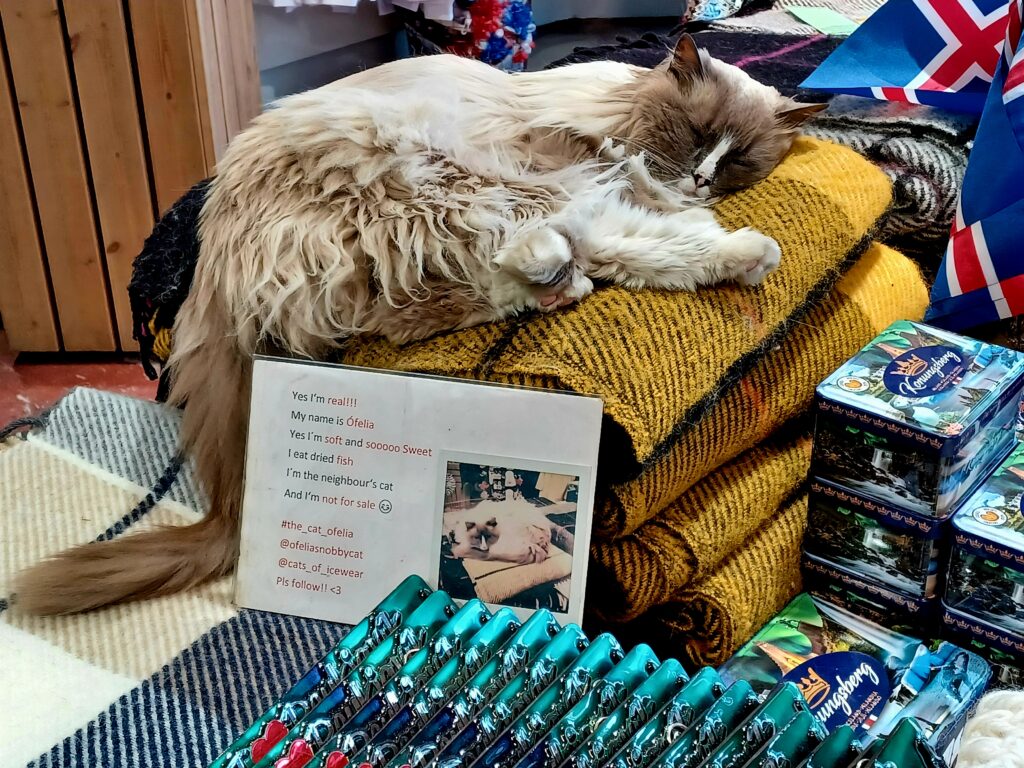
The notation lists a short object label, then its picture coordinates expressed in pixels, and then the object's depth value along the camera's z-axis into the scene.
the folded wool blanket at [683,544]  1.10
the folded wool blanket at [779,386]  1.09
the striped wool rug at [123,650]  0.97
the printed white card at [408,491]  1.05
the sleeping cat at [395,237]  1.13
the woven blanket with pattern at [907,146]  1.54
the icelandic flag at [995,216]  1.38
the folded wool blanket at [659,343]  1.04
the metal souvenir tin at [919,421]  1.00
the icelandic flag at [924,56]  1.62
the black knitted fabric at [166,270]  1.39
